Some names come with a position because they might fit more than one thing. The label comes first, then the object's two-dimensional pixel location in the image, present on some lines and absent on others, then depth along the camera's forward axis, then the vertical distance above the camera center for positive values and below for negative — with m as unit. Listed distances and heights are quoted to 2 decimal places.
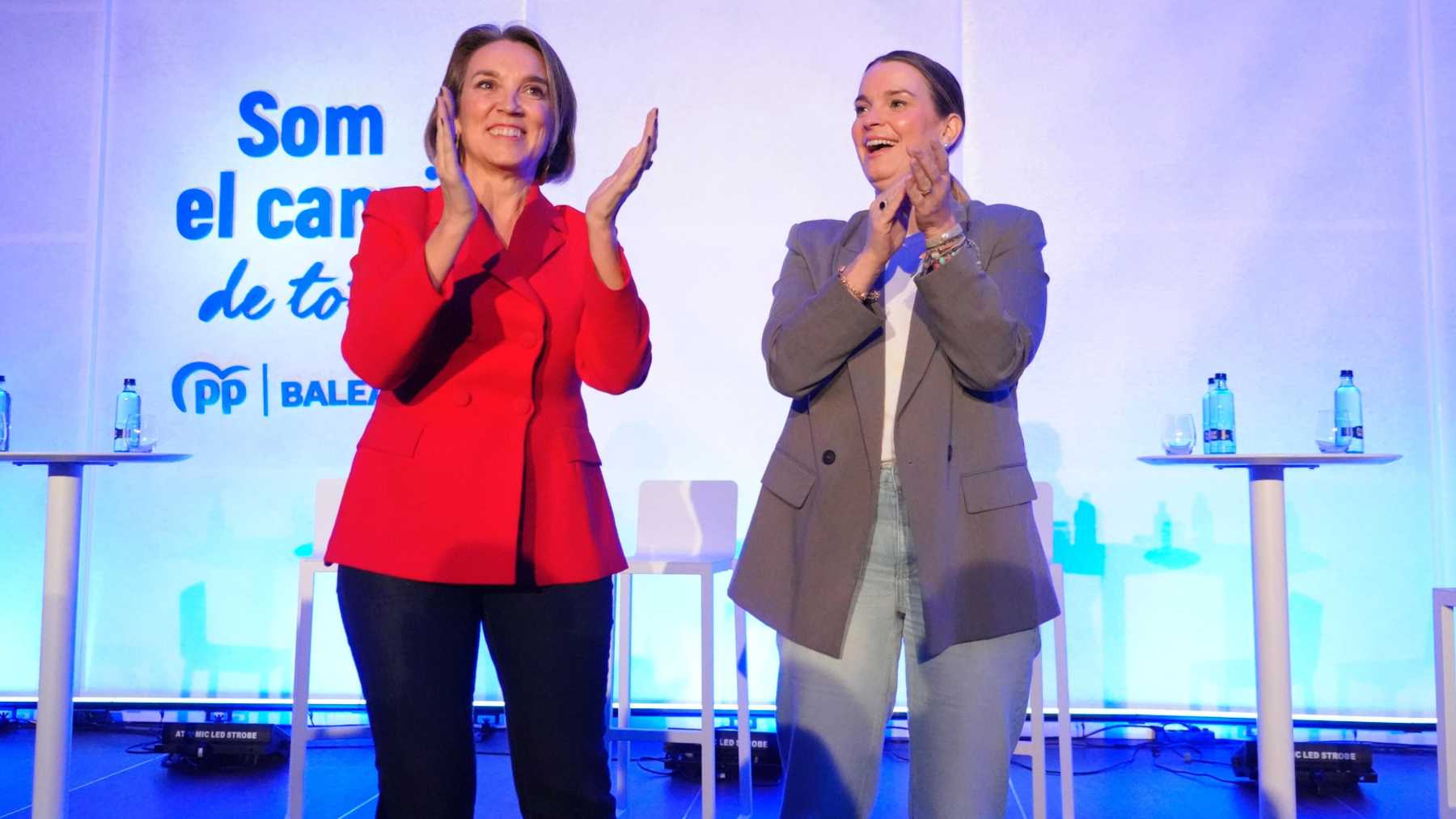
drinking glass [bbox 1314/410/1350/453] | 3.76 +0.32
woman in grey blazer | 1.51 -0.01
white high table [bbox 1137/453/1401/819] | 2.87 -0.32
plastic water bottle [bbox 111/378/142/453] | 3.40 +0.35
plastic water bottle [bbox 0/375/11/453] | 3.78 +0.36
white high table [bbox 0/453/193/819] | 2.96 -0.33
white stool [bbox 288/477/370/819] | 3.27 -0.42
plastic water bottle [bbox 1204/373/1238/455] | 3.45 +0.35
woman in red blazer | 1.42 +0.07
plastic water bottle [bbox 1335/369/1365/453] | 3.85 +0.40
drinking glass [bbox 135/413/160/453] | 3.28 +0.26
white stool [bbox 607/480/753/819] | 3.32 -0.13
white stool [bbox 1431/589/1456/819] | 2.81 -0.43
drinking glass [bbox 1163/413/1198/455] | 3.17 +0.24
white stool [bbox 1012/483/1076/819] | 3.19 -0.59
